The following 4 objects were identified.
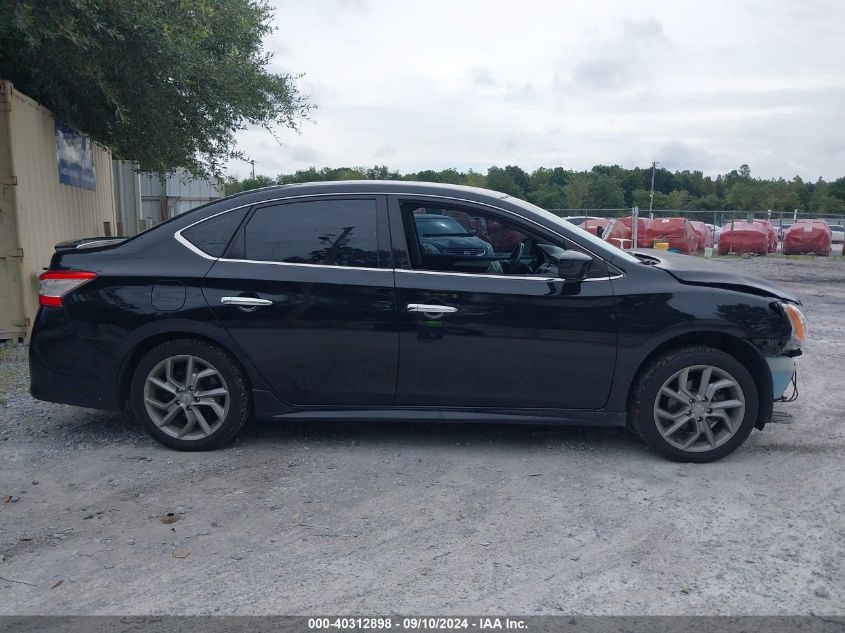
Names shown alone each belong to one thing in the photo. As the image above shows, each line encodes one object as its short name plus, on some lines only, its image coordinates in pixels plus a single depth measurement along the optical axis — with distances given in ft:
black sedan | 16.33
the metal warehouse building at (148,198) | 72.28
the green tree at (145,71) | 28.30
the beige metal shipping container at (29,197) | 28.07
